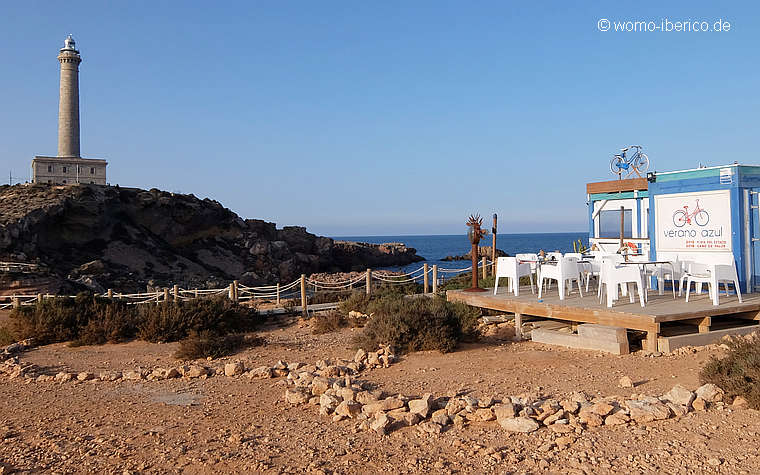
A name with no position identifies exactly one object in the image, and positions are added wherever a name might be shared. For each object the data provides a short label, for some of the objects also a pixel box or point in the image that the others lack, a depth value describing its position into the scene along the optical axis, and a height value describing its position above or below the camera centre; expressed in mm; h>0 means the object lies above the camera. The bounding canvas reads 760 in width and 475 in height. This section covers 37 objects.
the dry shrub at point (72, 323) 11133 -1434
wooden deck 7855 -998
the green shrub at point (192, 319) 11125 -1424
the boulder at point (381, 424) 4867 -1567
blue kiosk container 9586 +514
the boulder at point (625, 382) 6164 -1541
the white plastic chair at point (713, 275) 8609 -499
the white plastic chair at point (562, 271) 9484 -441
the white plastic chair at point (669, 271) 9539 -460
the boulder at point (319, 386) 6301 -1564
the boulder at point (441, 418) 4980 -1544
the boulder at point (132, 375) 7742 -1726
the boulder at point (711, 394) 5133 -1401
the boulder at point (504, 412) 4996 -1498
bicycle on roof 15461 +2281
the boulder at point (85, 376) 7814 -1739
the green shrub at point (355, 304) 13591 -1375
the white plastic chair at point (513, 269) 10438 -425
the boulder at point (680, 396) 5074 -1423
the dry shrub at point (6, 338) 11227 -1696
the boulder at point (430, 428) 4812 -1580
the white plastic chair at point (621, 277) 8695 -507
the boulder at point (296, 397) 6066 -1622
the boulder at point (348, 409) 5387 -1571
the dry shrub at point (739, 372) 4918 -1219
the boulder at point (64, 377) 7792 -1744
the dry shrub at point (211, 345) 9266 -1646
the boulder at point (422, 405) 5160 -1502
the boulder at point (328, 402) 5648 -1595
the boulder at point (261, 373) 7566 -1675
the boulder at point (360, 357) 8003 -1570
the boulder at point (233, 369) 7734 -1657
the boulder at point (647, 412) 4816 -1471
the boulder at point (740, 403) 4941 -1443
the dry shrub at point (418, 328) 8625 -1285
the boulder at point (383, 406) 5406 -1539
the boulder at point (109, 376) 7762 -1732
